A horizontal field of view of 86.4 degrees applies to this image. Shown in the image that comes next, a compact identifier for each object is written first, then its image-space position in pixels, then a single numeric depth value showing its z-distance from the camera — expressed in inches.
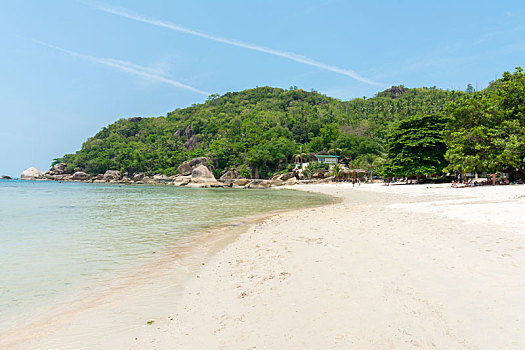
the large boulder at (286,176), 3193.9
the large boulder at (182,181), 3351.4
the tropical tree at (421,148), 1671.5
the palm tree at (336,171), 2841.5
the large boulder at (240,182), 3205.7
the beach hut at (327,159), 3356.3
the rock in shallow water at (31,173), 5456.2
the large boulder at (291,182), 2933.1
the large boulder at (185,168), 3902.6
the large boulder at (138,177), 4351.4
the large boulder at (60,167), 5161.9
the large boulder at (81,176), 4690.0
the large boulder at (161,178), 4131.4
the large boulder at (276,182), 3002.0
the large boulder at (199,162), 3945.6
